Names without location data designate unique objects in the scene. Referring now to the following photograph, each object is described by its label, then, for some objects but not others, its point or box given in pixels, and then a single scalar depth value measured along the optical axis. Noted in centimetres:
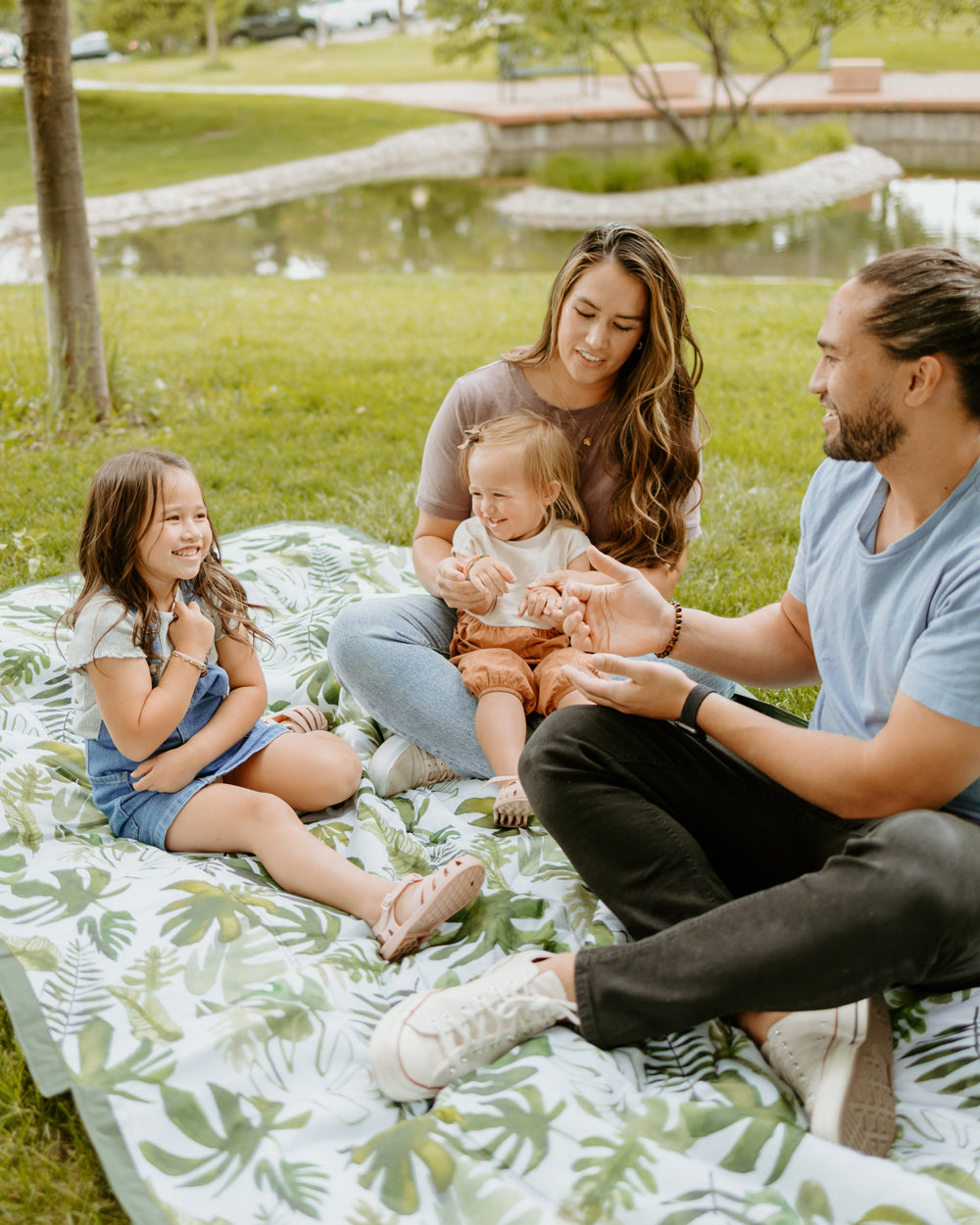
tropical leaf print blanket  162
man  171
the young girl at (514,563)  268
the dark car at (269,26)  3941
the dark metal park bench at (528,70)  2628
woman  272
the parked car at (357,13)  4369
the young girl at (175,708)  234
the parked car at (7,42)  2657
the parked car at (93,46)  3672
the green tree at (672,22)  1678
